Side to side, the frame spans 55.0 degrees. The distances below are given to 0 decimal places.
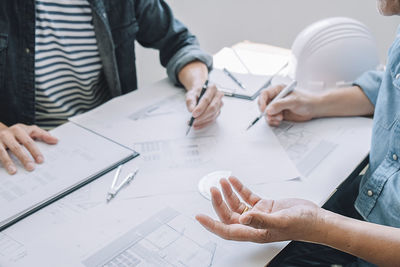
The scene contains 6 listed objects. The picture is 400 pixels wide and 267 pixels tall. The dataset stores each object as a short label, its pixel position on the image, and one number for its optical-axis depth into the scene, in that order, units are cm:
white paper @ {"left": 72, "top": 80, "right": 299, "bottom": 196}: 79
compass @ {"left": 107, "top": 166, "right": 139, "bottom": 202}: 73
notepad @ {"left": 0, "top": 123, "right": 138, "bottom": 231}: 70
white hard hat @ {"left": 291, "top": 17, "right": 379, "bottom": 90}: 105
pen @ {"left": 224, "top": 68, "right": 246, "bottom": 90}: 116
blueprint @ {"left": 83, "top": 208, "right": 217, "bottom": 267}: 59
